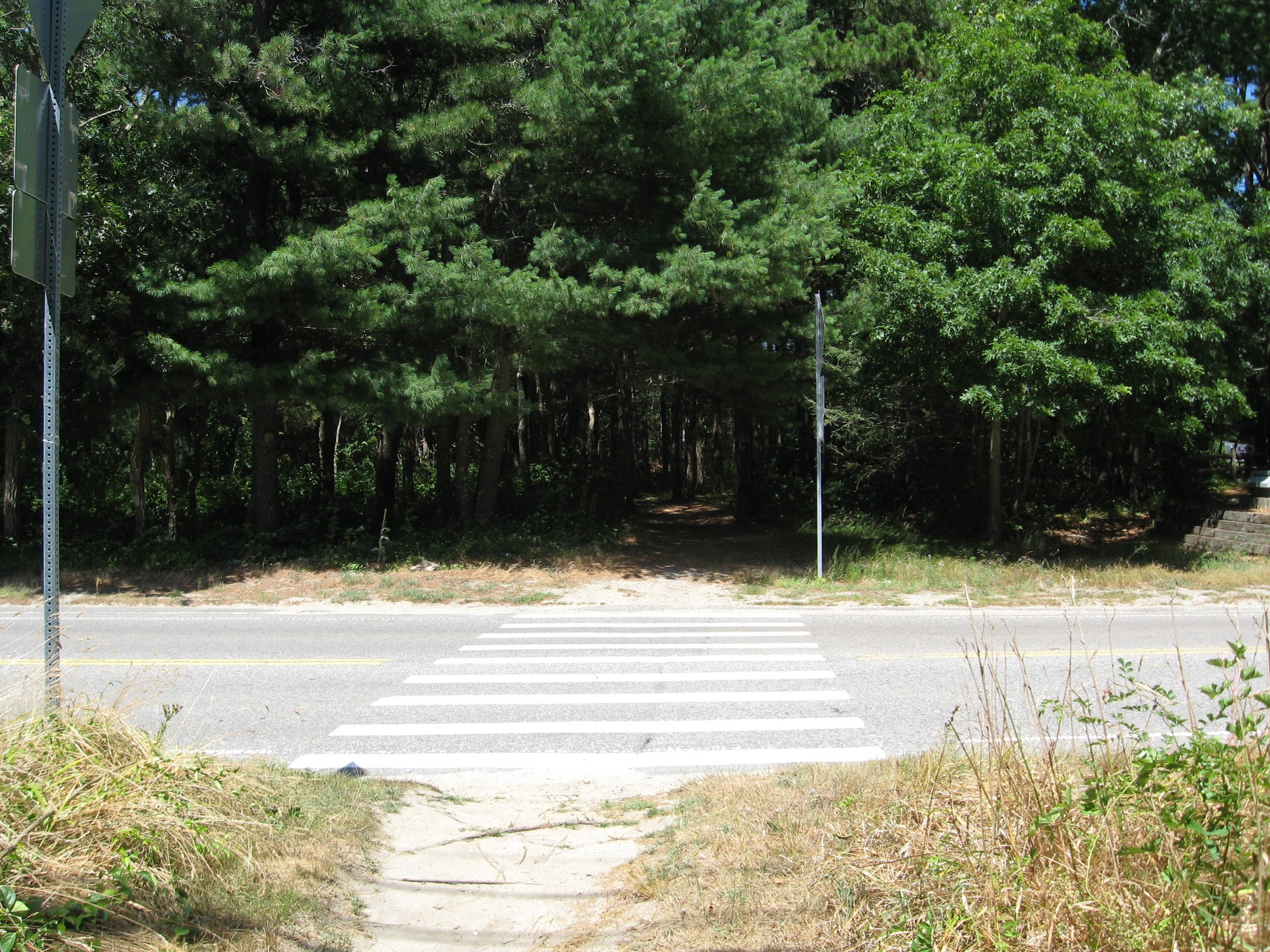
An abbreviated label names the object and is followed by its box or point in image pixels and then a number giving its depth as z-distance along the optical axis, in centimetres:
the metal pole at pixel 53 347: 496
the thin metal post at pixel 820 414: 1497
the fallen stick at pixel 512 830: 535
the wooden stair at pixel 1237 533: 1838
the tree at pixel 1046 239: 1476
